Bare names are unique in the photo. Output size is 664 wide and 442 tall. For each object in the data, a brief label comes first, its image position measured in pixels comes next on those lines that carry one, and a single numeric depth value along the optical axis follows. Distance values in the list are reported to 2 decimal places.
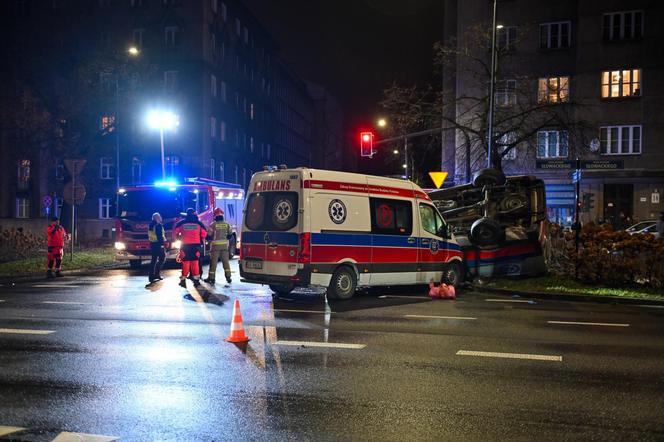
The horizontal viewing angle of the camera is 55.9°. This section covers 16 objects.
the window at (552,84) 35.06
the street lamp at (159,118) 32.48
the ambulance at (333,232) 12.13
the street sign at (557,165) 15.96
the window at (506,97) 33.12
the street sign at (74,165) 21.23
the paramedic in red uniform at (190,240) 15.56
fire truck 20.77
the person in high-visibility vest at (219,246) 15.86
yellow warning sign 20.72
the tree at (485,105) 26.53
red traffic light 25.27
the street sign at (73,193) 21.27
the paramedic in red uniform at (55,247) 18.36
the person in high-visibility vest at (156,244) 16.58
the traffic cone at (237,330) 8.42
